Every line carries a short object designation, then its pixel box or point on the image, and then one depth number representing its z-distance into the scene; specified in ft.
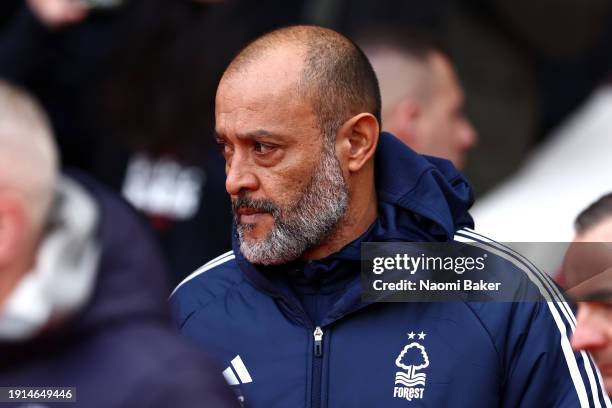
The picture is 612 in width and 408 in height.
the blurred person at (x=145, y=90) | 29.89
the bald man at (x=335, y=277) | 16.63
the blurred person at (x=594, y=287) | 16.47
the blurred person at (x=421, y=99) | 25.36
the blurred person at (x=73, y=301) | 11.66
